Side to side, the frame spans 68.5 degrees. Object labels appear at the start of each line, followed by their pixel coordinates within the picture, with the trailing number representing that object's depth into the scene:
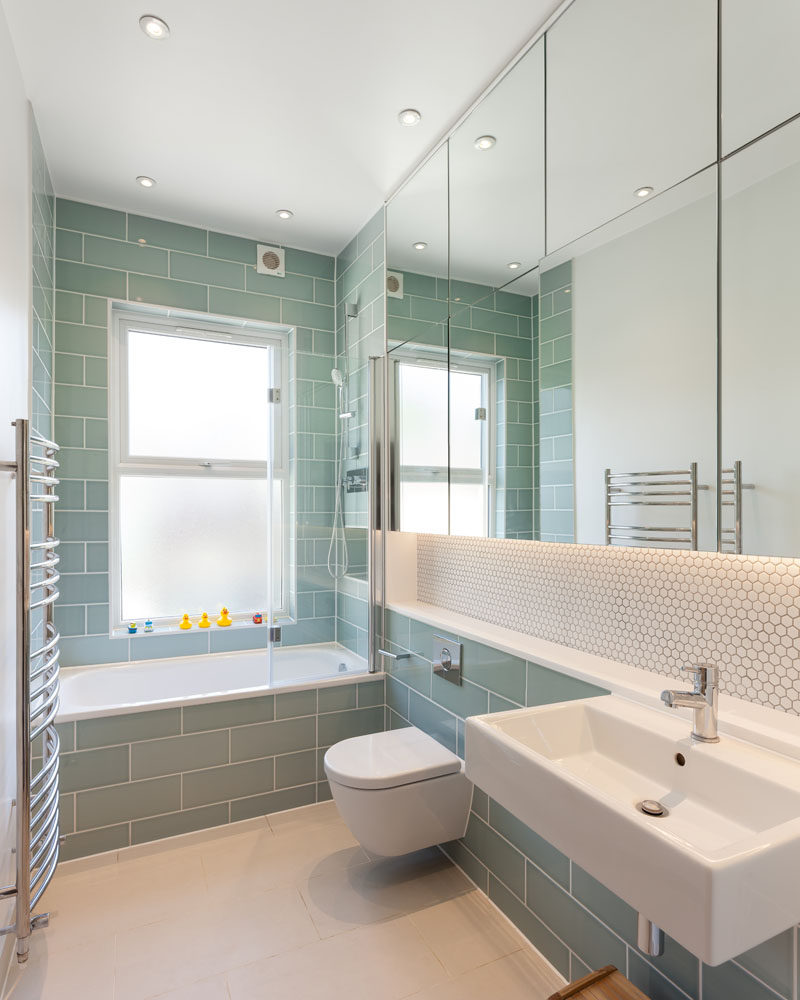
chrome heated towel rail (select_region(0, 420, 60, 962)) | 1.60
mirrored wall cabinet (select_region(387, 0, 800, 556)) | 1.26
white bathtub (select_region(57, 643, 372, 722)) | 2.73
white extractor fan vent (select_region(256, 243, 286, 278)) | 3.49
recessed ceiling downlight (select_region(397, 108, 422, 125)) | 2.37
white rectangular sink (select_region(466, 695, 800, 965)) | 0.90
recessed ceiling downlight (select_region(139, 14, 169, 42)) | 1.91
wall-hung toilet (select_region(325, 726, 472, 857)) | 2.11
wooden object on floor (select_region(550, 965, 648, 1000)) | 1.44
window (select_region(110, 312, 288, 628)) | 3.36
